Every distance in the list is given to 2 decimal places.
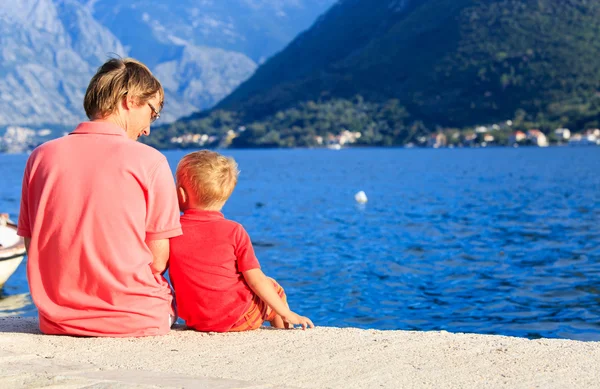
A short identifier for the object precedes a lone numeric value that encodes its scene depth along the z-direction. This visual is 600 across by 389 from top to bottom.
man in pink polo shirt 4.33
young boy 4.79
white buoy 29.23
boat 10.80
